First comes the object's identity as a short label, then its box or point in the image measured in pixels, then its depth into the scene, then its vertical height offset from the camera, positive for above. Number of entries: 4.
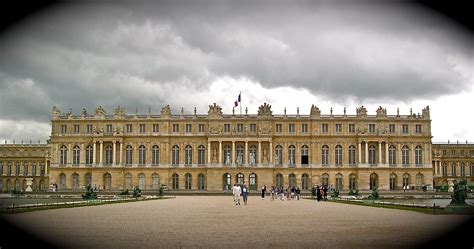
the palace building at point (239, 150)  93.12 +1.83
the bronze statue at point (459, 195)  33.50 -1.95
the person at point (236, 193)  48.31 -2.63
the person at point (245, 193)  48.44 -2.65
